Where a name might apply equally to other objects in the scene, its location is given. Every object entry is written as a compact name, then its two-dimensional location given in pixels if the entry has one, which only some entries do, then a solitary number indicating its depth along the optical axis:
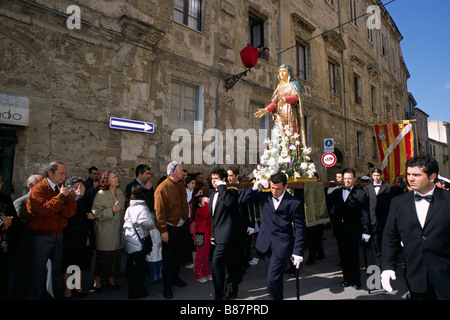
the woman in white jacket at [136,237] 4.35
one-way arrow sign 7.62
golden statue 6.45
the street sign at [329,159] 9.97
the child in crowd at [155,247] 4.66
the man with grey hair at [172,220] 4.41
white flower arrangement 5.42
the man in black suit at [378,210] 5.71
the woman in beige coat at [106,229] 4.55
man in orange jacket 3.76
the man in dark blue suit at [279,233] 3.73
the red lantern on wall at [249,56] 8.83
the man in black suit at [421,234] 2.65
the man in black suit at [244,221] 4.86
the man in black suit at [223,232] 4.13
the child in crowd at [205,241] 5.18
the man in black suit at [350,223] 4.88
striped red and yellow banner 12.30
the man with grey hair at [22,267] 3.87
